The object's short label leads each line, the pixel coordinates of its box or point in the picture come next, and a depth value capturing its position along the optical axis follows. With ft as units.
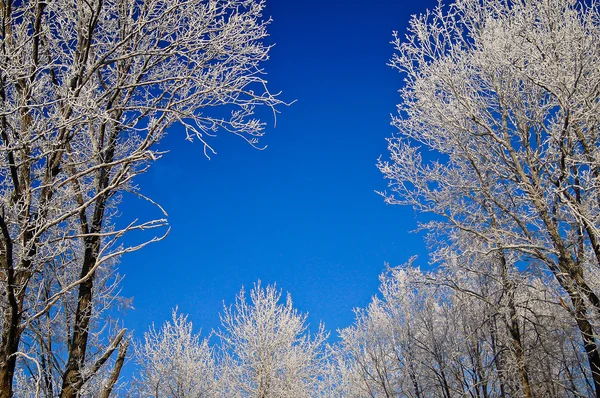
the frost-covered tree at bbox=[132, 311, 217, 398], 62.90
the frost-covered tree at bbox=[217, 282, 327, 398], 63.98
